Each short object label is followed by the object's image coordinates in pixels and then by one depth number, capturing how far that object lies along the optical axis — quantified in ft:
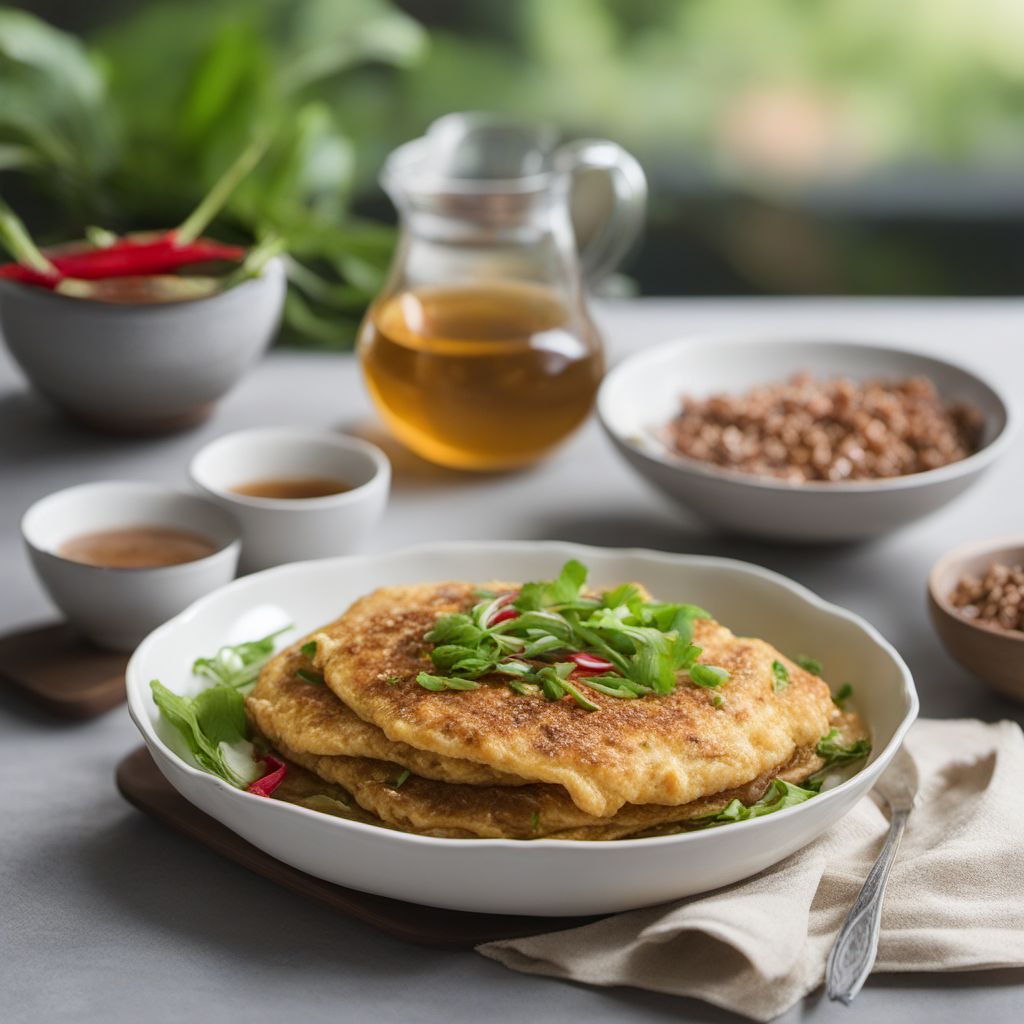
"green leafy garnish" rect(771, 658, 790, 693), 3.78
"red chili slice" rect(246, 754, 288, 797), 3.70
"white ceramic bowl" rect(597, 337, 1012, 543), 4.25
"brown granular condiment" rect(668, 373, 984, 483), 4.36
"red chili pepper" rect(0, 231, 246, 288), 4.58
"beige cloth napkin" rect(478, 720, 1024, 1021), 3.55
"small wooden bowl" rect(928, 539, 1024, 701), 3.96
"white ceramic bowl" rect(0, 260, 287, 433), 4.54
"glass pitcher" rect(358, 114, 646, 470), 4.48
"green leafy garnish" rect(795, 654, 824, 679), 3.93
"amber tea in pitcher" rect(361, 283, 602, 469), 4.47
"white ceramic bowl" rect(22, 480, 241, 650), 4.05
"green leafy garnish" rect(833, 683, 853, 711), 3.90
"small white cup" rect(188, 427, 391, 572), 4.25
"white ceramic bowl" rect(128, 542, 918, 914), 3.56
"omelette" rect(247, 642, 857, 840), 3.62
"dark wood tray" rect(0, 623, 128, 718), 4.00
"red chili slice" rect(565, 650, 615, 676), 3.74
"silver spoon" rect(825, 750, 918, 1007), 3.55
